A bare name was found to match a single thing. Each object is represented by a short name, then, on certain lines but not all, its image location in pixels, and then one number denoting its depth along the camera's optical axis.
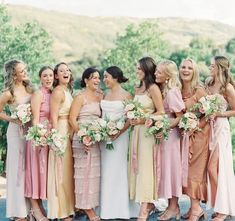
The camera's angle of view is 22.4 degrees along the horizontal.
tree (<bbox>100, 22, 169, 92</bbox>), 36.56
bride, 7.94
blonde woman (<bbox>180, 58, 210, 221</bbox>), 7.77
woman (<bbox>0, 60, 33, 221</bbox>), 7.79
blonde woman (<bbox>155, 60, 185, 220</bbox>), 7.73
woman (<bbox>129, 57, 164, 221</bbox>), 7.78
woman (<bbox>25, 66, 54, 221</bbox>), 7.73
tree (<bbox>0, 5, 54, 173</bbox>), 31.50
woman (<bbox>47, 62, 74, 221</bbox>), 7.75
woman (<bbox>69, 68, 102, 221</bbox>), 7.80
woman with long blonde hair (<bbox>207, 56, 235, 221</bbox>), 7.72
